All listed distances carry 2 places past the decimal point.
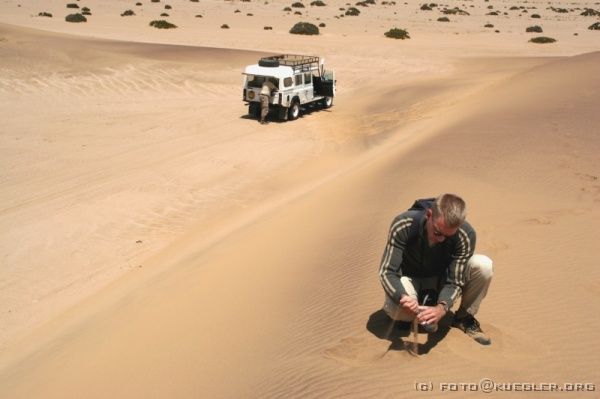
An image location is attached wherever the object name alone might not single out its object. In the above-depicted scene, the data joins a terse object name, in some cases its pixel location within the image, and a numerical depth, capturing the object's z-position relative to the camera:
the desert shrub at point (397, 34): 38.31
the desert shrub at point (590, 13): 58.80
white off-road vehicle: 17.55
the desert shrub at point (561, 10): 62.61
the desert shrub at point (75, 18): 42.34
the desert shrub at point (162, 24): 40.65
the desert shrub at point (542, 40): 38.50
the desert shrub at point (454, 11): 57.39
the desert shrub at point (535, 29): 43.93
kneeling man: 3.75
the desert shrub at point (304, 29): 39.03
